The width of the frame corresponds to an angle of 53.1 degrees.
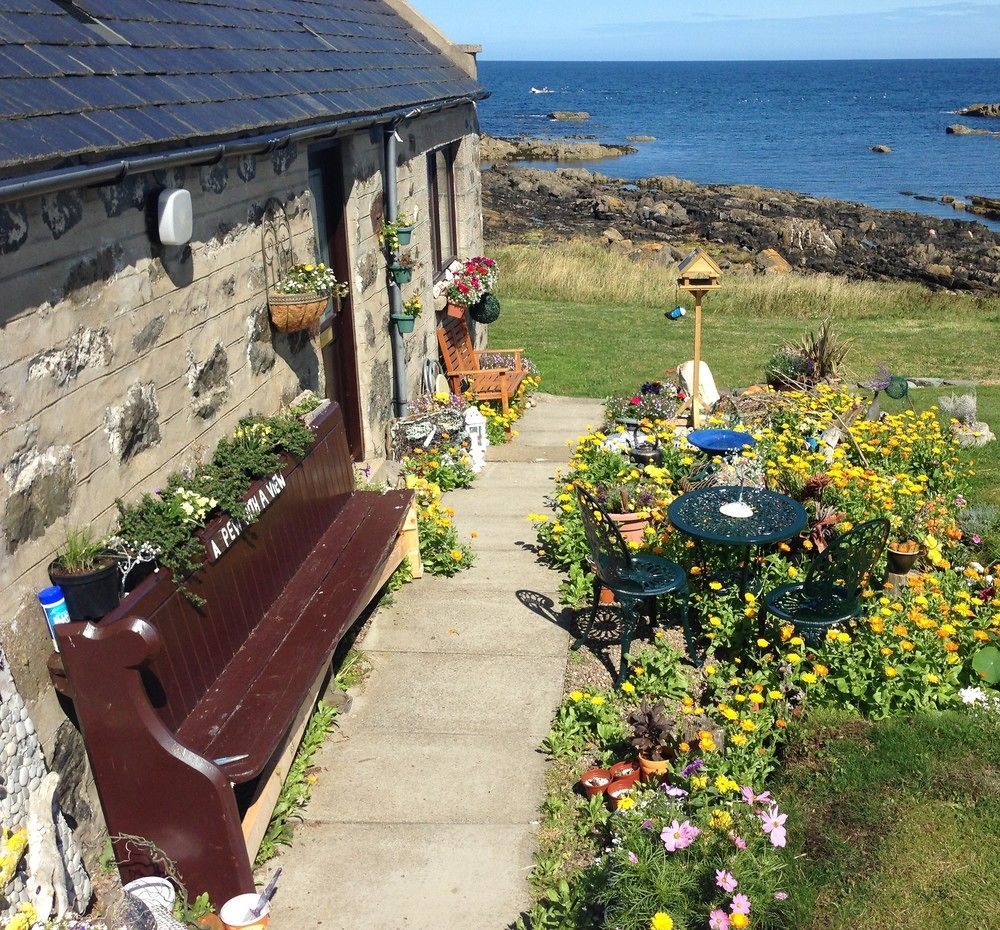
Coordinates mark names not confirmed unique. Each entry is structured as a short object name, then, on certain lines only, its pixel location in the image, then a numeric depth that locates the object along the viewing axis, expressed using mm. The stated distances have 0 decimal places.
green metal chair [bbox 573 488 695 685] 5836
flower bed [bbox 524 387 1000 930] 3883
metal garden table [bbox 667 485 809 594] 5781
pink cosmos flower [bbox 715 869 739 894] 3611
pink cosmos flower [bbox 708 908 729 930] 3523
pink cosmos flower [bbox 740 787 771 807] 4207
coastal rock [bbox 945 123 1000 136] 72562
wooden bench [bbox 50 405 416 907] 3893
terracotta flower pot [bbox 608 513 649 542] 7180
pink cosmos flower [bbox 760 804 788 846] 3982
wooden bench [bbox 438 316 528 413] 11023
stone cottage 3779
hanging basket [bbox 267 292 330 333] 6227
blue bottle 3836
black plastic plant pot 3877
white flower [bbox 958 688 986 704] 5102
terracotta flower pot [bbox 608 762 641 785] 4859
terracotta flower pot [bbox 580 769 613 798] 4879
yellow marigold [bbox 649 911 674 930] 3471
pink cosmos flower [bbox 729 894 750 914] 3533
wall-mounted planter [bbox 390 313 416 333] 9125
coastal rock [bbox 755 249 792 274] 25523
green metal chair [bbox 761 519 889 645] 5512
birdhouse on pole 9281
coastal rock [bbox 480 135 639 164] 60028
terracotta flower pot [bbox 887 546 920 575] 6180
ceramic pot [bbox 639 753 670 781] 4836
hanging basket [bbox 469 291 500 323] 12055
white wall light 4605
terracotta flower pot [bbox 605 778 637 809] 4762
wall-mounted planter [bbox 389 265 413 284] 8961
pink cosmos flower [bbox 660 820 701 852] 3898
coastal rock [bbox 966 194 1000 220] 39341
